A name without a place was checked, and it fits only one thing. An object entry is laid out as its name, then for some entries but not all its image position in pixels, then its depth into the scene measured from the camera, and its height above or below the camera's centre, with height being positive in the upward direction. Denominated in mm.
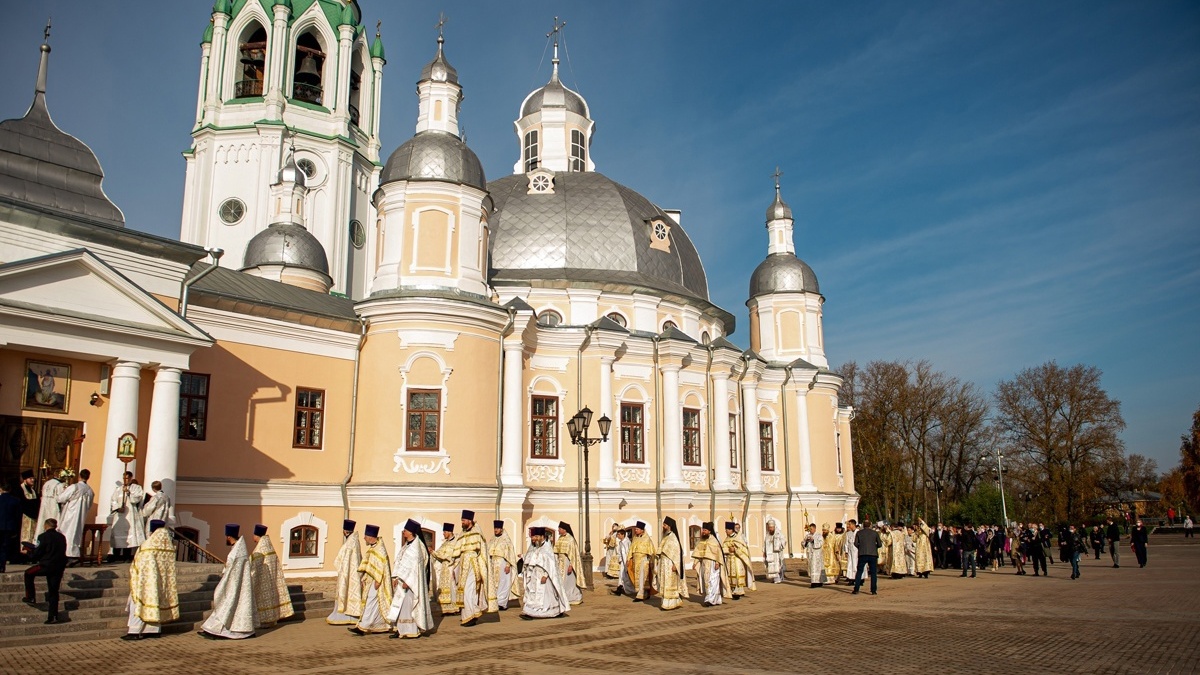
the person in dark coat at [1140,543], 26375 -1114
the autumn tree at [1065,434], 46000 +3680
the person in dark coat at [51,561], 11039 -659
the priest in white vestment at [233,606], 11867 -1320
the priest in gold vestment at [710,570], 16469 -1177
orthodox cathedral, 16188 +4192
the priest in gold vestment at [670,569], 16047 -1129
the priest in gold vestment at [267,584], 12977 -1137
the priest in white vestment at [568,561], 16891 -1050
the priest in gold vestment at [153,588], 11523 -1046
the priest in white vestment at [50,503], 13852 +64
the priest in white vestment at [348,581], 13242 -1100
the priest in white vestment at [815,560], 20734 -1249
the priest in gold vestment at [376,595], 12555 -1232
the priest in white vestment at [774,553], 21661 -1183
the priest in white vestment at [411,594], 12328 -1208
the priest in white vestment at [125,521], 14633 -227
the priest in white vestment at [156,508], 14703 -17
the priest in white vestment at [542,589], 14688 -1348
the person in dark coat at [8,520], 12180 -176
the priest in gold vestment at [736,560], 18047 -1096
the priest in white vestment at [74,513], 13742 -90
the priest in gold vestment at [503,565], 15471 -1039
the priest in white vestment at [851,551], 20203 -1029
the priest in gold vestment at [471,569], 13805 -985
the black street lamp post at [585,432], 19656 +1629
